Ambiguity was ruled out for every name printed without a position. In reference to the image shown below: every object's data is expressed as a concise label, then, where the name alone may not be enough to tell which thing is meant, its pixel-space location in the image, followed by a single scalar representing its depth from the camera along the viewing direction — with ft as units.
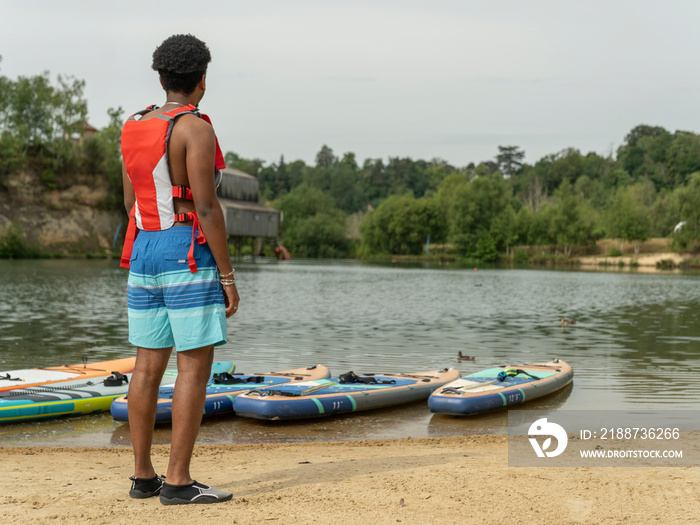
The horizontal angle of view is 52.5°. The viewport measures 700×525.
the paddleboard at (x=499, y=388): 34.58
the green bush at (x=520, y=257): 369.50
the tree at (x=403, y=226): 399.24
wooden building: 257.96
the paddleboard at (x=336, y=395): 32.35
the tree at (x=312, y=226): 418.51
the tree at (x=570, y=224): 343.26
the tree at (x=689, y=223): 293.02
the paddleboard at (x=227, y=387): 31.19
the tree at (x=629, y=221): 323.78
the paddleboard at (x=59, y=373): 35.11
